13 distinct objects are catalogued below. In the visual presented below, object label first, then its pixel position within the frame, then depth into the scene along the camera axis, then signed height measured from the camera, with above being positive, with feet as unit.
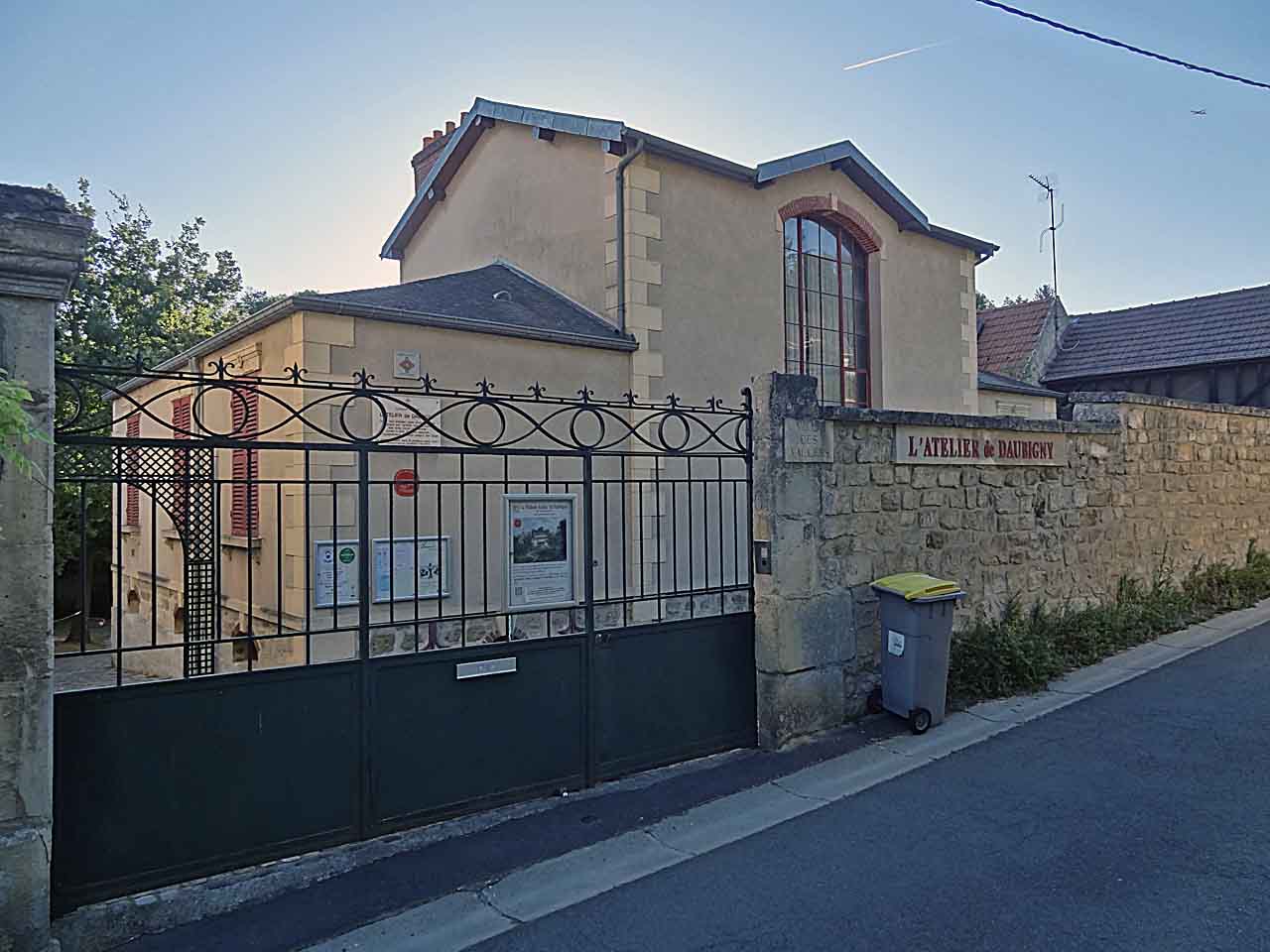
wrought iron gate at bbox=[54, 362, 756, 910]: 13.29 -3.79
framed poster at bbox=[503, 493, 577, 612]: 20.15 -1.74
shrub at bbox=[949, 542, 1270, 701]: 24.43 -4.98
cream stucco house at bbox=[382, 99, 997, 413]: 33.06 +9.35
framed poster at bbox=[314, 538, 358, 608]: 23.18 -2.50
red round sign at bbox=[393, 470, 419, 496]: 25.93 -0.06
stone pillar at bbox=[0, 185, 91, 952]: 11.57 -1.40
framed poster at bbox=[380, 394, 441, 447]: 25.40 +1.49
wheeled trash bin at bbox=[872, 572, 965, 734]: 21.20 -4.09
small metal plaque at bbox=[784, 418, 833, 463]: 20.80 +0.68
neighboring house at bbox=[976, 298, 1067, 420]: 73.67 +11.11
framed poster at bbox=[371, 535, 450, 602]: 24.39 -2.53
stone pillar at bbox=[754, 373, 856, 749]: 20.47 -2.40
